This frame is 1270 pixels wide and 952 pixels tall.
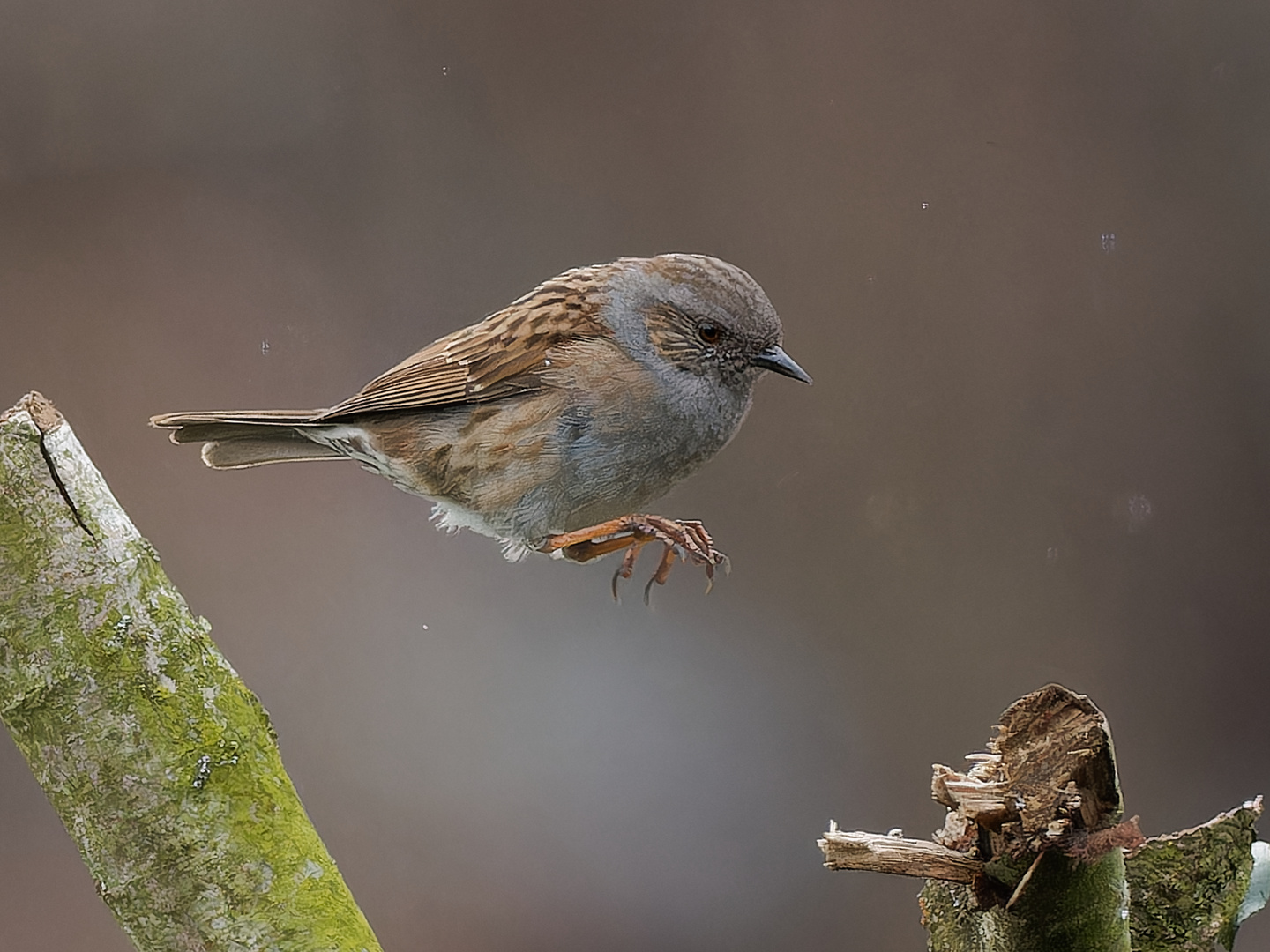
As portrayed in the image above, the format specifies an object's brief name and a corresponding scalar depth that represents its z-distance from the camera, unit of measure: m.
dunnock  4.91
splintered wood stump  4.83
